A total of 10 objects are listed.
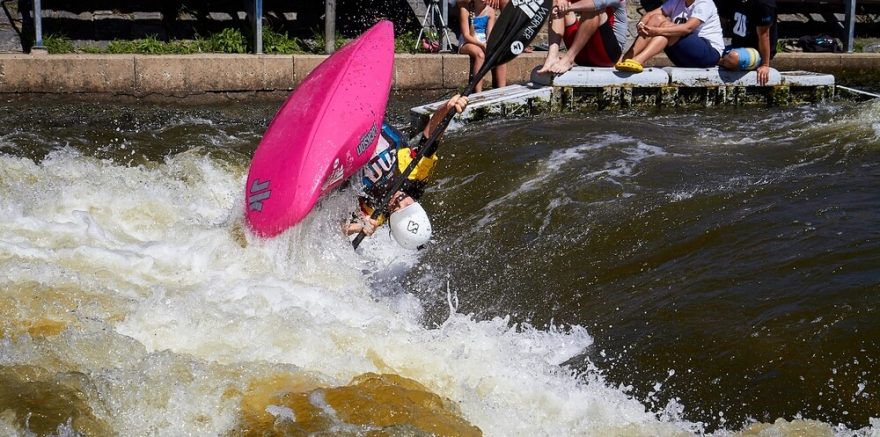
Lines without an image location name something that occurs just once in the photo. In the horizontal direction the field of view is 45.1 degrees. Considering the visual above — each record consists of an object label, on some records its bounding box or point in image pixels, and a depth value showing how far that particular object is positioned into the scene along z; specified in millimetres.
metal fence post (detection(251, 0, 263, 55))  9211
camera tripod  9883
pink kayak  4918
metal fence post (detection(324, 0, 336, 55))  9445
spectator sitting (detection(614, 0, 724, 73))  7992
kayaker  5230
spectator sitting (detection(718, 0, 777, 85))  7922
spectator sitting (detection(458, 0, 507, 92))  8156
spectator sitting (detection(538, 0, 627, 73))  7641
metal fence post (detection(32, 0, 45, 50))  8609
